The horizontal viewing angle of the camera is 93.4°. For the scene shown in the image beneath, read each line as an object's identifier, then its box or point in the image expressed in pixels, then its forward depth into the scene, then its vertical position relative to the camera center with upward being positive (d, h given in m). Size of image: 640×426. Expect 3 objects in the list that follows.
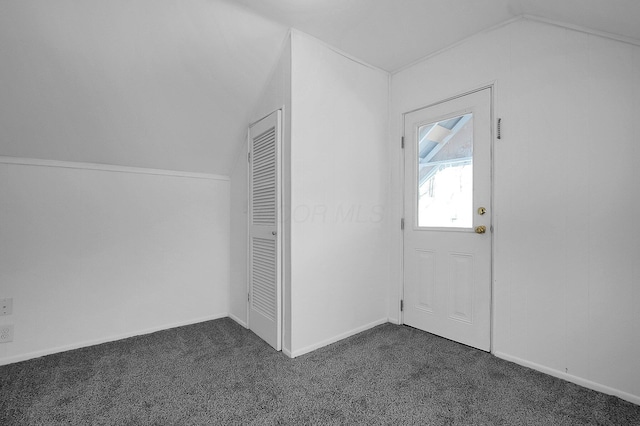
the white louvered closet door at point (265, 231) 2.27 -0.18
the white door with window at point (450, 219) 2.21 -0.08
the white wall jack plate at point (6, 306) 2.04 -0.66
